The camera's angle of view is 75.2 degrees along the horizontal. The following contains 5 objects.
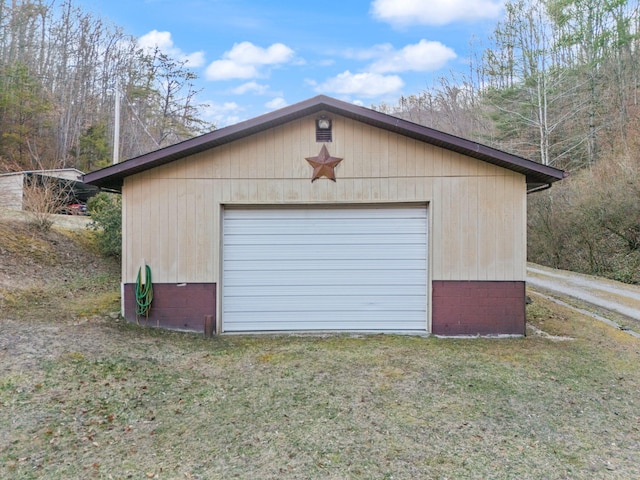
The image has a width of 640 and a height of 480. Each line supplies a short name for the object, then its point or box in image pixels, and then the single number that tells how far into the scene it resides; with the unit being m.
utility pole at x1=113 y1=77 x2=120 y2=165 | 15.12
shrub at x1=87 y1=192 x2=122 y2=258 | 11.75
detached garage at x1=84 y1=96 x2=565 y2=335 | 6.44
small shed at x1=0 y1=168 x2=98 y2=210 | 13.04
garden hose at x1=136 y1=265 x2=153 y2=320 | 6.43
